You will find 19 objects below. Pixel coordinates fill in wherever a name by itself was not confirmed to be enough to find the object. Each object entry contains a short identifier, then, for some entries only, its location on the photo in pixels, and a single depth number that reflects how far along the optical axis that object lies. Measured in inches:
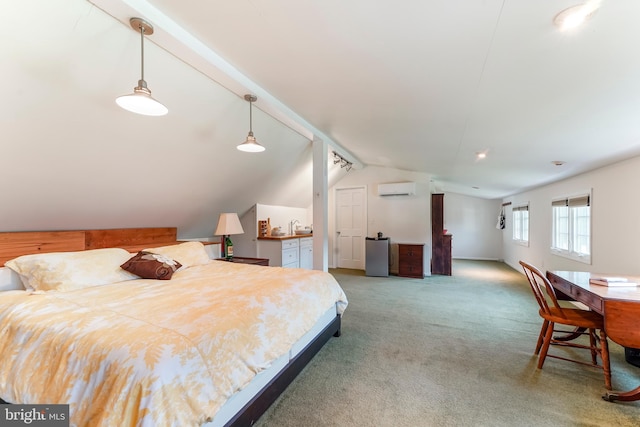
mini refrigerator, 232.2
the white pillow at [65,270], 81.0
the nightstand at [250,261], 153.0
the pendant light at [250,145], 100.0
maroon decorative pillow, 98.3
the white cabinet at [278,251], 191.3
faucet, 243.0
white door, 264.1
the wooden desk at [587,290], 75.1
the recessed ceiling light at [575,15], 44.3
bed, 44.1
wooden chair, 79.5
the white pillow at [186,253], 118.1
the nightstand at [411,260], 227.0
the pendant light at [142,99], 58.1
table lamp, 150.7
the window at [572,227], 149.8
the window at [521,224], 245.7
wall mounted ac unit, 236.7
